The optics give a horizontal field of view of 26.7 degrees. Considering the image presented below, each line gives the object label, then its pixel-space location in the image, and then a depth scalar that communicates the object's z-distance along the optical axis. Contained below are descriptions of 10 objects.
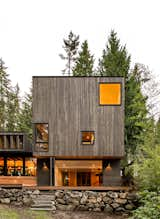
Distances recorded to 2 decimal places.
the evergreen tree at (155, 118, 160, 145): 15.27
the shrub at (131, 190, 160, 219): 10.96
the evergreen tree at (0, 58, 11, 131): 35.84
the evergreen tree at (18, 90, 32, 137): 30.34
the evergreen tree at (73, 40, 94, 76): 29.39
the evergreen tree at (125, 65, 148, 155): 22.29
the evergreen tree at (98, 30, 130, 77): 24.22
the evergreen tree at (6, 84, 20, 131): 35.78
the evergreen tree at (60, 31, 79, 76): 36.50
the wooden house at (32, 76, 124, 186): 17.02
